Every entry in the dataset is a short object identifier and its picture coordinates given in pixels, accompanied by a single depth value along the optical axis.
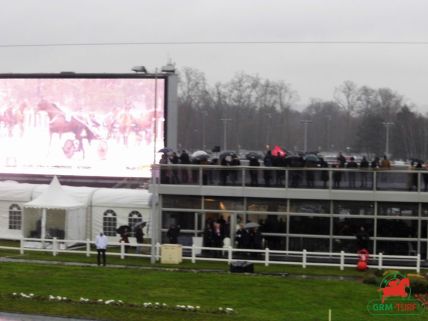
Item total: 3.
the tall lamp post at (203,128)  140.85
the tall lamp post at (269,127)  150.57
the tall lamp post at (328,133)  155.71
